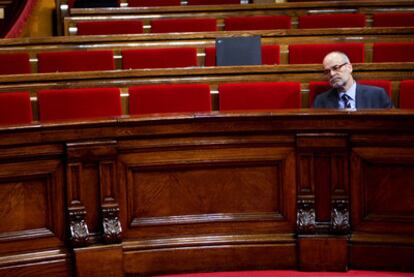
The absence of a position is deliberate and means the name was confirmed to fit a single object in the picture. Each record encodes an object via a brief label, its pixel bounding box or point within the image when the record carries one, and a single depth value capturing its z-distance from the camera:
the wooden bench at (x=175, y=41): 9.67
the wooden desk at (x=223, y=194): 6.86
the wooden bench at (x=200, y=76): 8.46
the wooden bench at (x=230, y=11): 10.86
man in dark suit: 7.95
